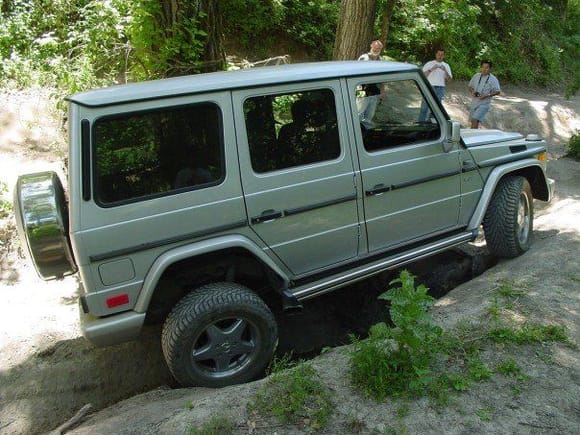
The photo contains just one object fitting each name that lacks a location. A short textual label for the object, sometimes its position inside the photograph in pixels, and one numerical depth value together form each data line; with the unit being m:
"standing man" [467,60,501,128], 8.41
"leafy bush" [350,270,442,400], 2.86
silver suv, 2.98
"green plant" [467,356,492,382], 3.00
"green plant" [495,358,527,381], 3.03
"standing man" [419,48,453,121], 8.83
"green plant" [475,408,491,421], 2.70
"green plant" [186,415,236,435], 2.63
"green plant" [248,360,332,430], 2.75
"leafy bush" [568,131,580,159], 8.79
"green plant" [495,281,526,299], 3.96
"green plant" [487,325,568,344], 3.35
